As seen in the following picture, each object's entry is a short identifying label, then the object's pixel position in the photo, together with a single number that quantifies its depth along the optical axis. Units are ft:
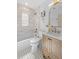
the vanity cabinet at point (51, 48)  2.75
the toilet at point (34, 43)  4.91
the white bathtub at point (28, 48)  3.93
